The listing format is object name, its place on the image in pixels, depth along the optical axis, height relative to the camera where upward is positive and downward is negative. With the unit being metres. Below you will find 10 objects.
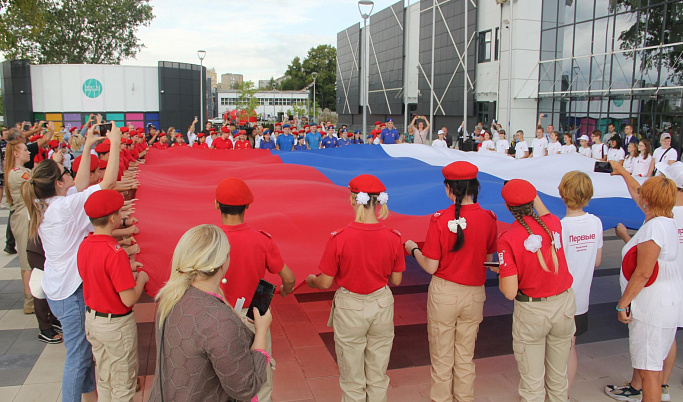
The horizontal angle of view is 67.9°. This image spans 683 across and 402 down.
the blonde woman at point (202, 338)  1.77 -0.71
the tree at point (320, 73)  73.31 +9.23
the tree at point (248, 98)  51.53 +3.86
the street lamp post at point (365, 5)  13.91 +3.59
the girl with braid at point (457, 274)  3.28 -0.89
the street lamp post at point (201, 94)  27.50 +2.22
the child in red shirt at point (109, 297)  2.82 -0.92
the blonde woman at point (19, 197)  5.16 -0.66
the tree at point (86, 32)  35.81 +7.50
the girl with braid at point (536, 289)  3.06 -0.92
